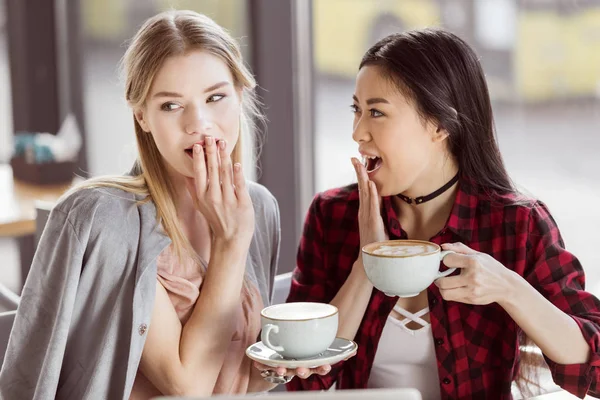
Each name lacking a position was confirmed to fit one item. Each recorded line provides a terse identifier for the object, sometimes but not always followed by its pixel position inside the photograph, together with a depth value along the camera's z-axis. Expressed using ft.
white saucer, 6.55
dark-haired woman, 7.41
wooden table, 11.03
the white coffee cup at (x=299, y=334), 6.53
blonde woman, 7.20
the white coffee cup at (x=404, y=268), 6.60
